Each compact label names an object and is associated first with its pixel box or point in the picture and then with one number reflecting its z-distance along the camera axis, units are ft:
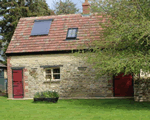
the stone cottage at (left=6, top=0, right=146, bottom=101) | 57.77
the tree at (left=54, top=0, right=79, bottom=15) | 122.62
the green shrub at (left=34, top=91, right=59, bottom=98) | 51.16
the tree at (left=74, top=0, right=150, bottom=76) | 40.16
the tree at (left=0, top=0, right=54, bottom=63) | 92.22
